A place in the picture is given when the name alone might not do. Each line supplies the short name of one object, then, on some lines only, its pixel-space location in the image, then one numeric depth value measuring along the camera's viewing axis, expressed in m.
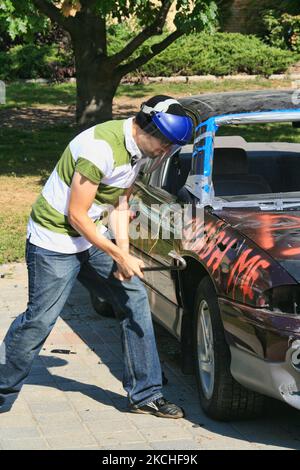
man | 4.77
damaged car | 4.60
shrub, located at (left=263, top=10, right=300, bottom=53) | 24.75
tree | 12.90
